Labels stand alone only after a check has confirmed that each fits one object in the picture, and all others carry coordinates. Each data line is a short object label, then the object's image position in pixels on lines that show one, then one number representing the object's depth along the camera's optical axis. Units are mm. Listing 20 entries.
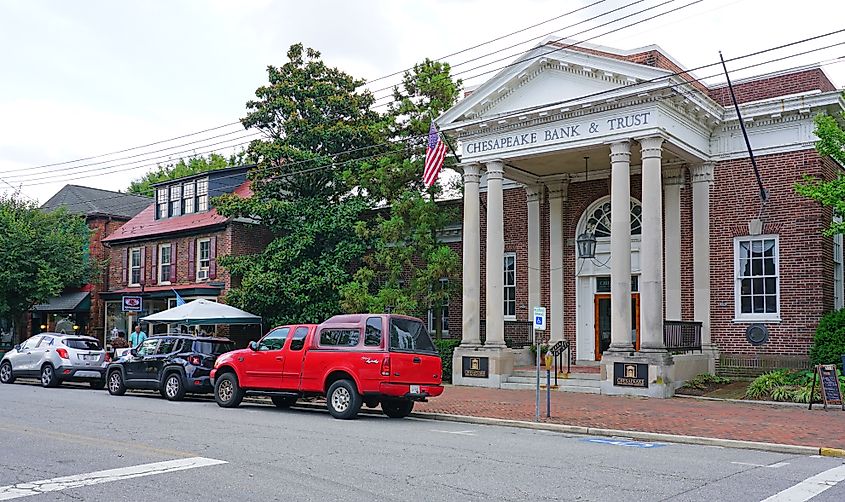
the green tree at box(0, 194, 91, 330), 34344
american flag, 24156
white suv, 23578
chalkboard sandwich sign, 17000
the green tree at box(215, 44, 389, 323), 28922
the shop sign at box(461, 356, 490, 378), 23047
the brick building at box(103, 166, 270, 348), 33500
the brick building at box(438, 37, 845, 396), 20766
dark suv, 19656
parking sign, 15883
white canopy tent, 27141
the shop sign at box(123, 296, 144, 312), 29359
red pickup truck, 15359
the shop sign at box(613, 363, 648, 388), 20025
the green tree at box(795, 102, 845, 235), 18312
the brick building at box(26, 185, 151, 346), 39375
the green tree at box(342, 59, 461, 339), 26297
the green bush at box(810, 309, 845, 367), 19688
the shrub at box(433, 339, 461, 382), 24922
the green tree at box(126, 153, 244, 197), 61053
